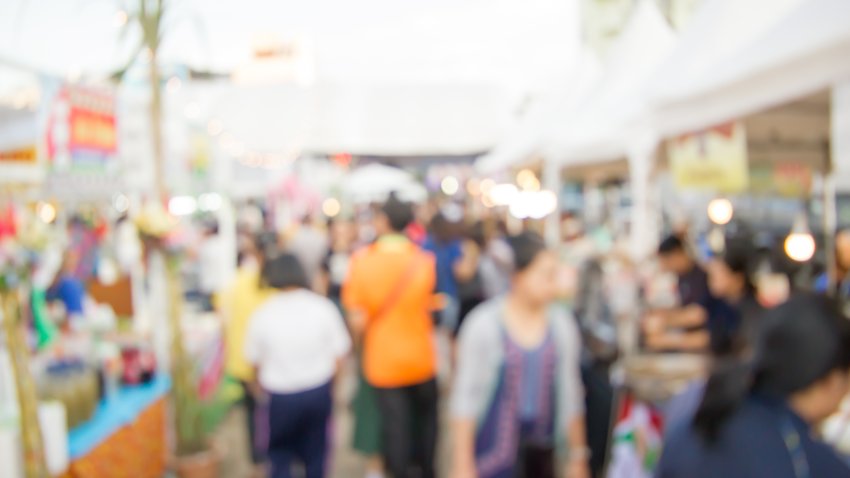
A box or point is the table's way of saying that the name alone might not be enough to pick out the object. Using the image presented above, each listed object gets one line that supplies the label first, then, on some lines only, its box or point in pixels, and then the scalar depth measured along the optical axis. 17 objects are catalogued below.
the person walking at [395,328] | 4.12
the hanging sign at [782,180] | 7.04
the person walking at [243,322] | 4.58
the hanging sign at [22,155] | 4.22
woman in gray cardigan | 2.76
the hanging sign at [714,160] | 3.51
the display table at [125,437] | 4.02
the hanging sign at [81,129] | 4.29
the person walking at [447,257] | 5.81
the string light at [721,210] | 9.24
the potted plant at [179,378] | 4.54
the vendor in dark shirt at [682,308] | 4.58
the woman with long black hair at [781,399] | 1.64
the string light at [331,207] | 21.38
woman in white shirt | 3.74
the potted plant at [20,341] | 3.02
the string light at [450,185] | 29.06
